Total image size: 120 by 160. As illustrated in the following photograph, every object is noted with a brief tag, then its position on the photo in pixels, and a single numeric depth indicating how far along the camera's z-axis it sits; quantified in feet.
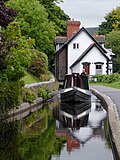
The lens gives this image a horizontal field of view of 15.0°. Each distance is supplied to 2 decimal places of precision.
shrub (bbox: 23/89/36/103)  97.12
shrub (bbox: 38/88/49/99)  117.19
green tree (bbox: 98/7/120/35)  328.90
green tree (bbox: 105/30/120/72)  261.03
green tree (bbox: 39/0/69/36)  228.63
